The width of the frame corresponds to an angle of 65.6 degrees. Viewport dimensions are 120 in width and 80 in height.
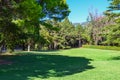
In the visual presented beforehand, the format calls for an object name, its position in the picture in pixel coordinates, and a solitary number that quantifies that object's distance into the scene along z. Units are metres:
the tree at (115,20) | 10.84
